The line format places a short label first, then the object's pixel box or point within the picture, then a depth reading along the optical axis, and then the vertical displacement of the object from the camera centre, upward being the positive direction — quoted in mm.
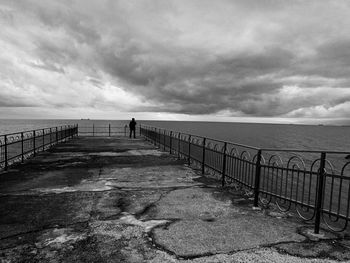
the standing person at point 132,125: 25900 -843
